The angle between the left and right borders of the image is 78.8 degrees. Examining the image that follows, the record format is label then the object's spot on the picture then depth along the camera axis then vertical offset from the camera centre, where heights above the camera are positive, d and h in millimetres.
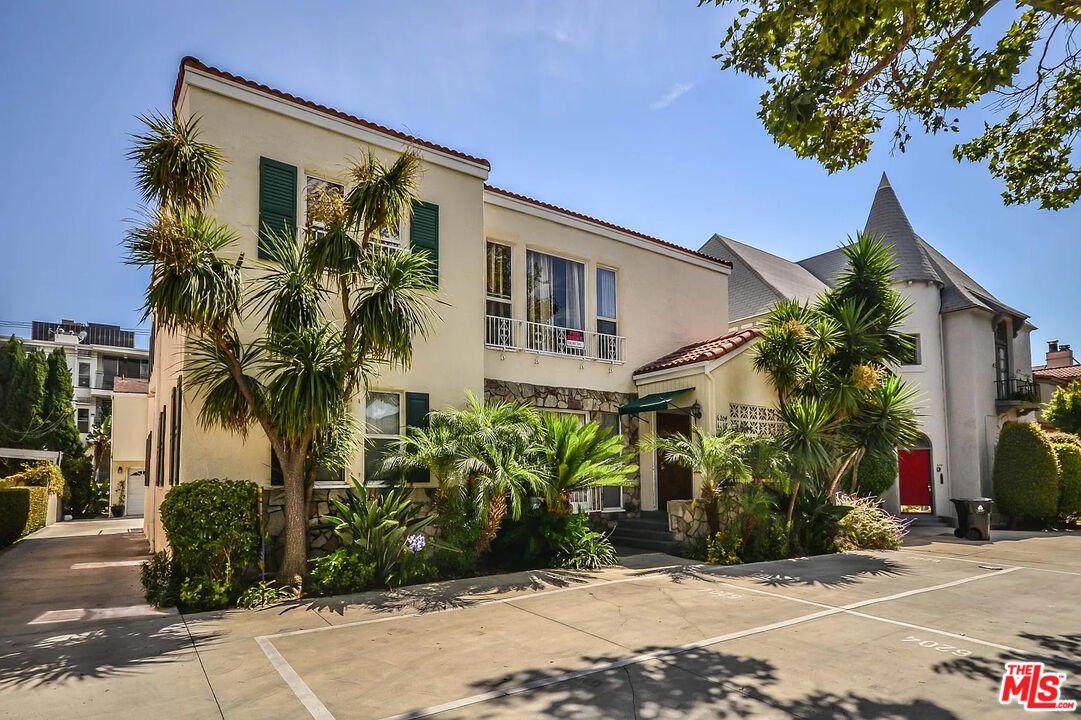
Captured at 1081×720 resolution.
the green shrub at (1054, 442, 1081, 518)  19938 -1958
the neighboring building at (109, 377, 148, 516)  26500 -153
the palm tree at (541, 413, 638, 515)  10633 -647
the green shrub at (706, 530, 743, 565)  11531 -2249
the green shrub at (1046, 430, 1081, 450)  21281 -607
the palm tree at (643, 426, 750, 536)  11516 -674
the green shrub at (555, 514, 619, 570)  10836 -2112
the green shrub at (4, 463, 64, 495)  22172 -1874
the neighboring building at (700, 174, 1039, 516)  21797 +1686
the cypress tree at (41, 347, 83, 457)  33844 +755
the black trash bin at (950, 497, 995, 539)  16297 -2399
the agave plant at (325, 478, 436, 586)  9227 -1515
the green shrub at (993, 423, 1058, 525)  19500 -1671
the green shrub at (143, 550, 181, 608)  8124 -1996
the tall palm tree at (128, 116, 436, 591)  7848 +1531
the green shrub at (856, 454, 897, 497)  20438 -1732
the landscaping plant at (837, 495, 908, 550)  13844 -2315
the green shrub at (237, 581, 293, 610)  8031 -2128
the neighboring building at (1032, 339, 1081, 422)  29422 +2643
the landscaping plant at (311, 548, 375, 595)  8633 -1992
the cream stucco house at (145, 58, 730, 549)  9867 +2827
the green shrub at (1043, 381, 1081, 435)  21594 +369
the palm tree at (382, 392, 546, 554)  9648 -545
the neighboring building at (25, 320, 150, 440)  45531 +4322
